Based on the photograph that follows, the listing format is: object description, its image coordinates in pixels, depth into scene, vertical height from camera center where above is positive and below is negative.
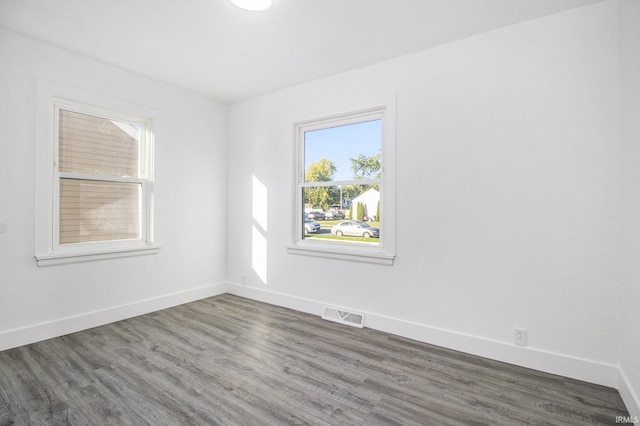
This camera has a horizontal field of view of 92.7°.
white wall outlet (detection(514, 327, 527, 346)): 2.40 -0.97
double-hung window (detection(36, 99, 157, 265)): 2.99 +0.28
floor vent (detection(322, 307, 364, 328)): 3.20 -1.13
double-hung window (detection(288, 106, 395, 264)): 3.13 +0.28
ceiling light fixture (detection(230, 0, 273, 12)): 2.18 +1.50
